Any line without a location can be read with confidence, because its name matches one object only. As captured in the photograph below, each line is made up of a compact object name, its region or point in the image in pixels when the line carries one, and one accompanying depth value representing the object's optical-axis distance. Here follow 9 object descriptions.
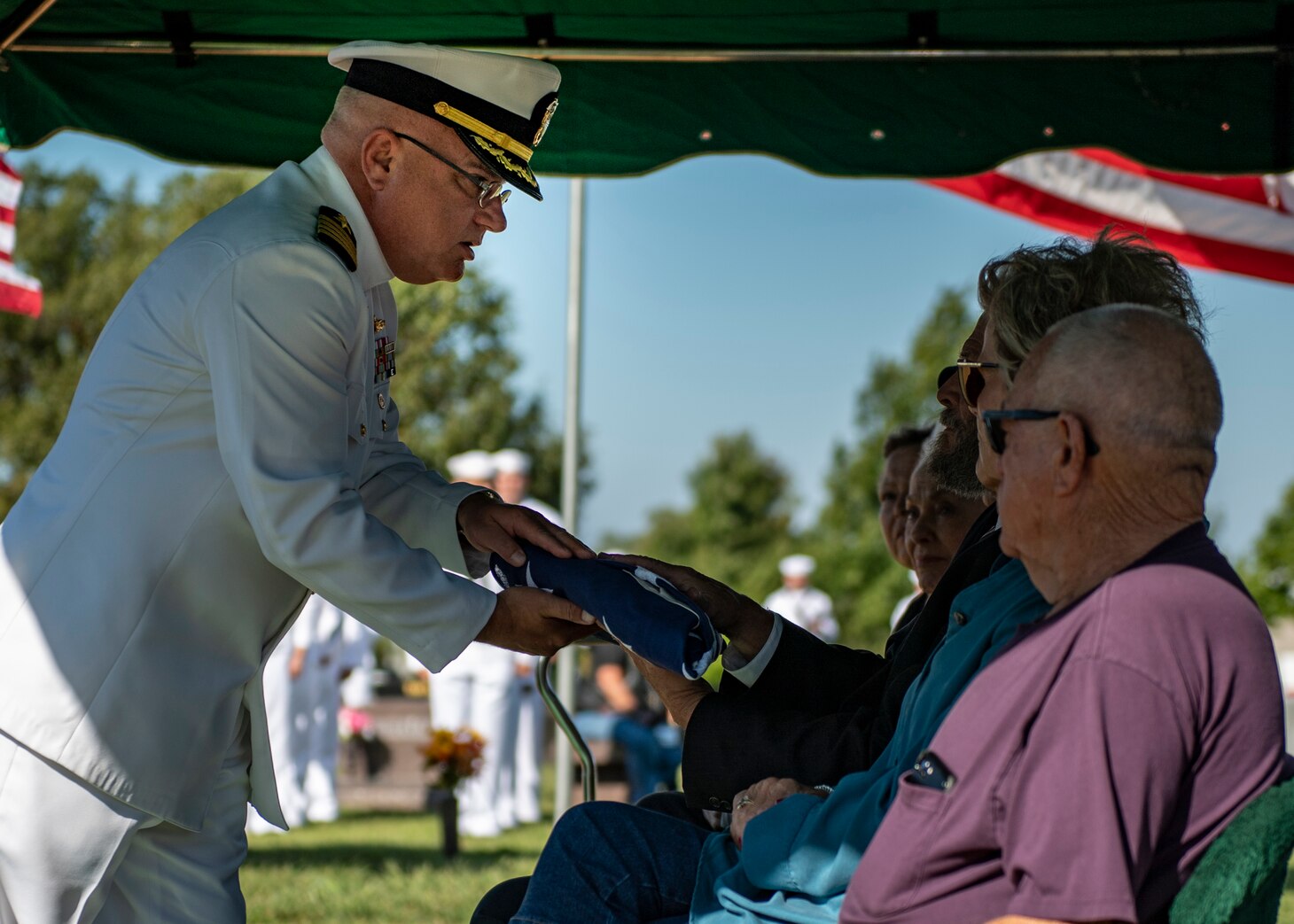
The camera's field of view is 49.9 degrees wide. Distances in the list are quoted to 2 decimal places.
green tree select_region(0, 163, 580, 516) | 25.89
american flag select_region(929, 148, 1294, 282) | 6.25
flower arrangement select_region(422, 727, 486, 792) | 8.70
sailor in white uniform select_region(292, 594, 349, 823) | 11.15
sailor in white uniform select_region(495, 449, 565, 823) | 10.69
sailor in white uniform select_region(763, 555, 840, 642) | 14.98
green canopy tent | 3.80
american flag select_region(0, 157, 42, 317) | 5.95
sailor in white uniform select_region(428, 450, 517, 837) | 10.39
